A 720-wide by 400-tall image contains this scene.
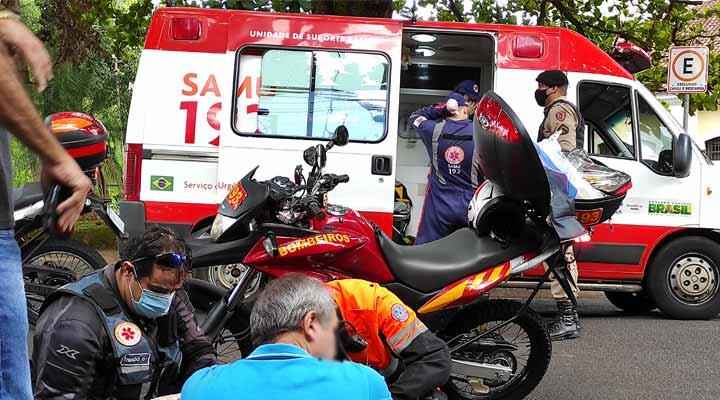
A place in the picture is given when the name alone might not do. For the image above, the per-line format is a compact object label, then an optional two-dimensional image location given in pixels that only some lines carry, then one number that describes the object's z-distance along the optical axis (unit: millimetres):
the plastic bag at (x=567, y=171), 4781
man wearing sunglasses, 3121
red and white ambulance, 7602
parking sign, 10969
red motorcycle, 4656
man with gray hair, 2051
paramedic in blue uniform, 6984
